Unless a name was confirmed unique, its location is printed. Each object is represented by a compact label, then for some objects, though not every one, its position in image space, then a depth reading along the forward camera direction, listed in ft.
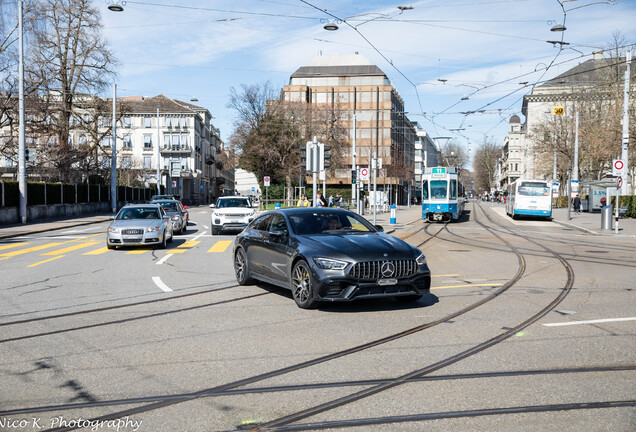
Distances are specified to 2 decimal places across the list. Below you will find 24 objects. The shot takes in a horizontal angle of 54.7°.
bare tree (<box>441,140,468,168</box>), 387.55
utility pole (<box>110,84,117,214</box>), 149.86
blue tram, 120.47
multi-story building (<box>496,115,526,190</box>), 453.41
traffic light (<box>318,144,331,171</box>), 76.36
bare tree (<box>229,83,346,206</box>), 213.25
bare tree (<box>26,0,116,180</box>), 143.13
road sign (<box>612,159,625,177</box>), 87.38
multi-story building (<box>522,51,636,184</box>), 161.77
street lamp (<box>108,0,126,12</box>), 75.05
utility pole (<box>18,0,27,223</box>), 98.17
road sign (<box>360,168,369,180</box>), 106.01
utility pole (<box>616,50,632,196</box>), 93.61
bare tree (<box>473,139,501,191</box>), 390.42
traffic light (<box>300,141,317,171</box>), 75.68
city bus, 130.00
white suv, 81.92
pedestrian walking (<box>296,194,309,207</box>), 101.21
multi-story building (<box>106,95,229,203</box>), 318.86
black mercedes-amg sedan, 26.99
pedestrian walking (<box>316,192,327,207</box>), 94.68
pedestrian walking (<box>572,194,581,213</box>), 172.78
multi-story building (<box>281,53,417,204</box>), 275.39
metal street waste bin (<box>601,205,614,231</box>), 93.10
